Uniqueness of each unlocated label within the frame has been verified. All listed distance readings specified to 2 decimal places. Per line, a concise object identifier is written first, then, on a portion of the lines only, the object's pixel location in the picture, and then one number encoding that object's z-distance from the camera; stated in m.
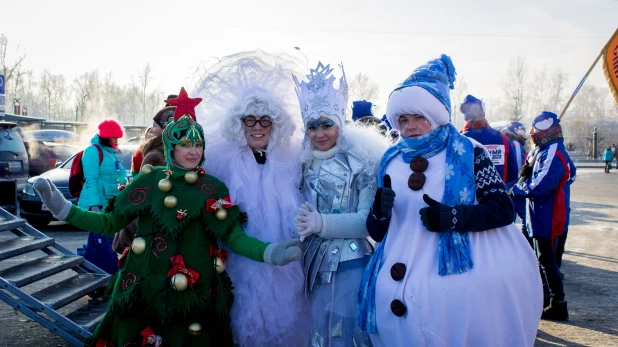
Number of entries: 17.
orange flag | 7.23
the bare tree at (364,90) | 42.70
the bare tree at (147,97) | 57.40
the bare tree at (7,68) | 37.03
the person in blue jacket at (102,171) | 5.23
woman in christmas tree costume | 2.76
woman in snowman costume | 2.32
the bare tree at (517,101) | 51.72
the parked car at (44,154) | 12.11
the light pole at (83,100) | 54.22
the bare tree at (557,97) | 62.97
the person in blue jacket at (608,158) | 27.48
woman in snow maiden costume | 2.76
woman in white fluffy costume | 2.97
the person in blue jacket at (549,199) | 4.72
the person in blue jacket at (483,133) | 5.55
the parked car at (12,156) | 9.06
